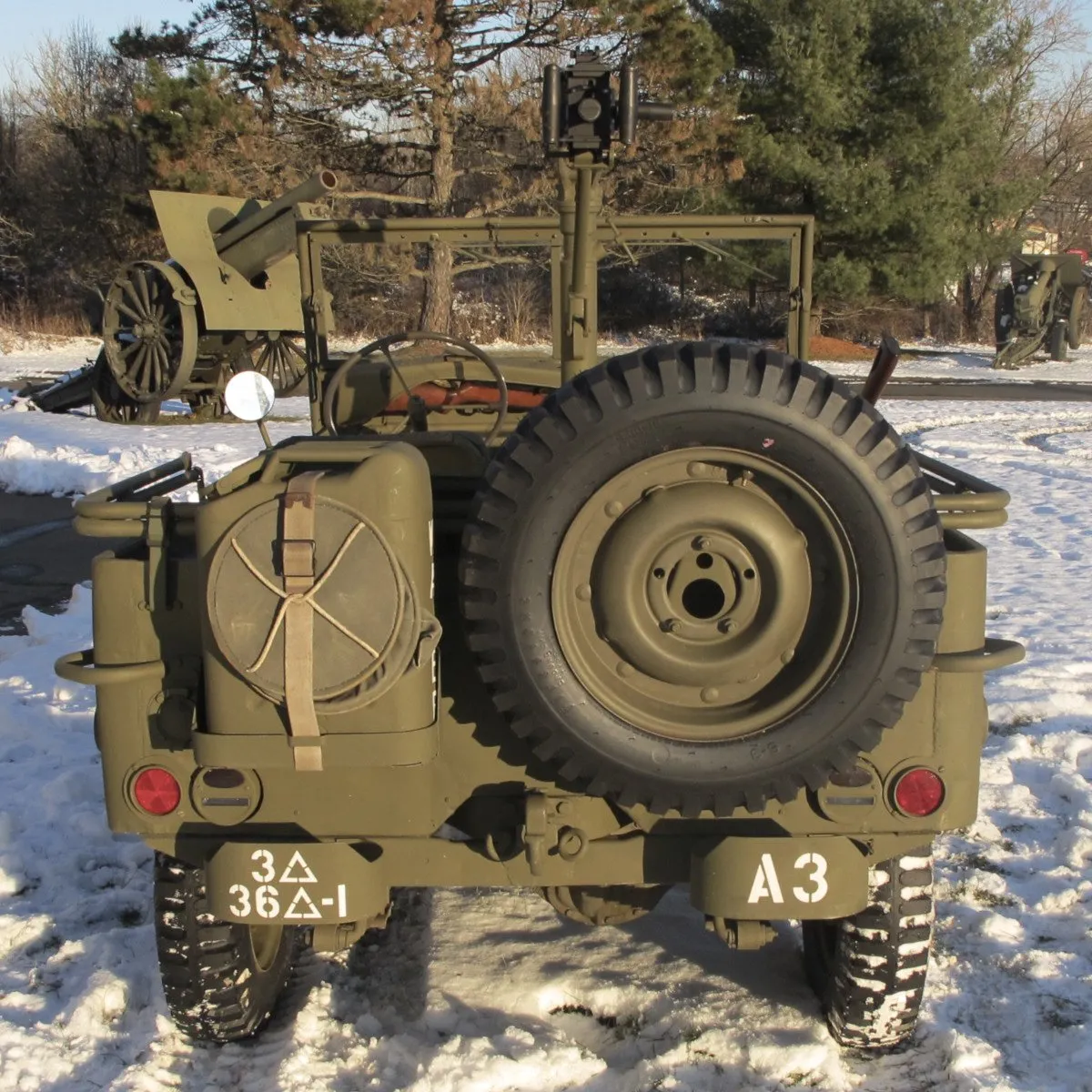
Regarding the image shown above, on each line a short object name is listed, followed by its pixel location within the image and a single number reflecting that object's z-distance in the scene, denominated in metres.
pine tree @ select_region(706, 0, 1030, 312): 20.09
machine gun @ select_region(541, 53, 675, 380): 3.05
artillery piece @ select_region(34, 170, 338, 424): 12.97
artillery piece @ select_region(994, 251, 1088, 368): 22.42
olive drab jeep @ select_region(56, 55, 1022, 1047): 2.12
